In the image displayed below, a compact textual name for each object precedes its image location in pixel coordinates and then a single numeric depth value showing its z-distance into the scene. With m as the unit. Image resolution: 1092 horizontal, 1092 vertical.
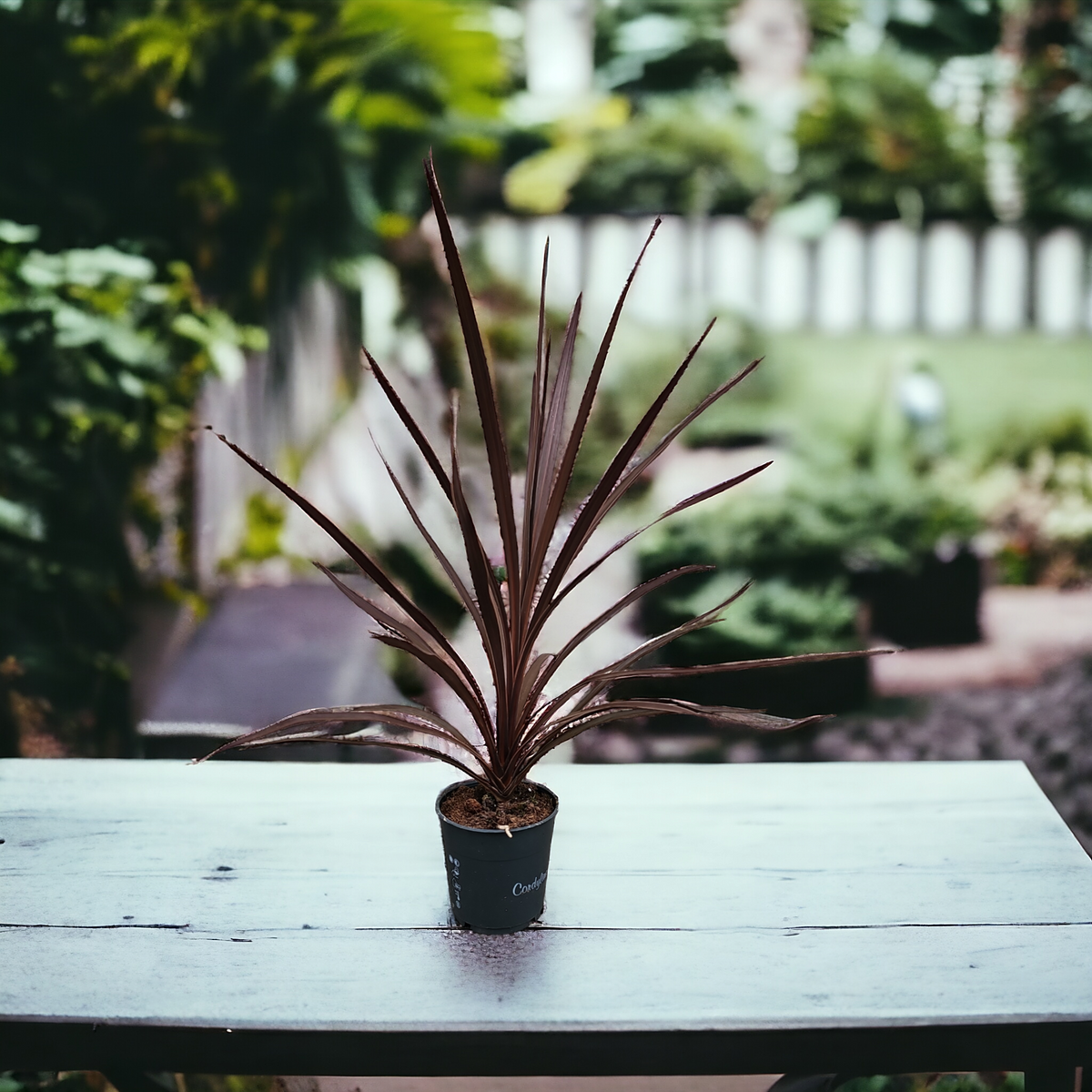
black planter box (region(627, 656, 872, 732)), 2.80
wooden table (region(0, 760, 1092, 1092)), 0.85
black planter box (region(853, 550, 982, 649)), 3.11
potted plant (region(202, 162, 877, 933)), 0.93
